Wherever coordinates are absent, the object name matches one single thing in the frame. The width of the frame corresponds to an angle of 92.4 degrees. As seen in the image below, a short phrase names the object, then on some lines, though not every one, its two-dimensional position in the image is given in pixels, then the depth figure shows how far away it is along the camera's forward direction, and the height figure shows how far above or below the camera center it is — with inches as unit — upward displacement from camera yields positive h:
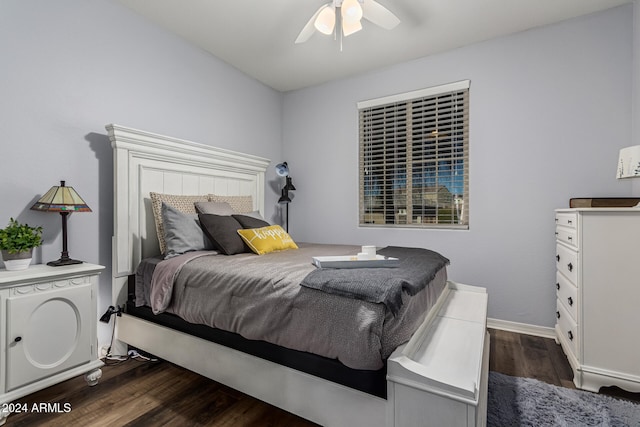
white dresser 67.7 -20.2
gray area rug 60.1 -41.2
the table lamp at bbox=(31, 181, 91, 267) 71.5 +2.3
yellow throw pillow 92.8 -8.3
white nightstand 59.6 -24.1
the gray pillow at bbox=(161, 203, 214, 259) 87.0 -5.9
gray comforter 49.0 -18.1
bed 45.7 -24.9
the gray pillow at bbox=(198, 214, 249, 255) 89.0 -6.0
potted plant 65.2 -6.5
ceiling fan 80.8 +54.0
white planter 66.9 -10.0
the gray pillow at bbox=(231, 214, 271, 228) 101.3 -2.8
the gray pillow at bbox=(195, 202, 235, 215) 101.9 +1.8
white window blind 120.0 +22.5
